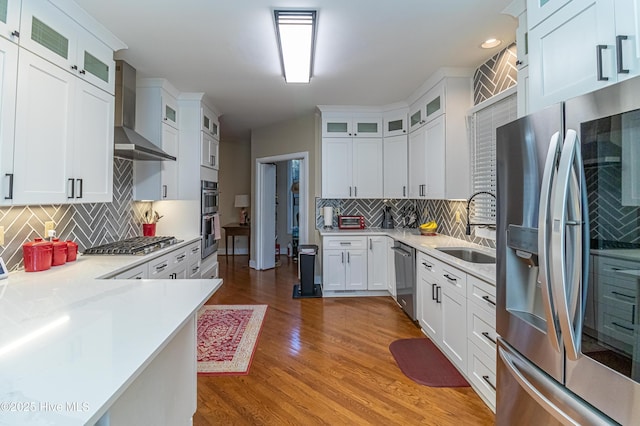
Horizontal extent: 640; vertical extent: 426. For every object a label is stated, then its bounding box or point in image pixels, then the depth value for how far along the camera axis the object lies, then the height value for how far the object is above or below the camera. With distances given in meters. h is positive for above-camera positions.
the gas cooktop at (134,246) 2.49 -0.22
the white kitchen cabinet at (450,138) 3.29 +0.93
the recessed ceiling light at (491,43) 2.66 +1.60
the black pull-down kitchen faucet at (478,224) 2.78 -0.02
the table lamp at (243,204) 7.21 +0.41
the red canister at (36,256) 1.91 -0.22
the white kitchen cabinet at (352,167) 4.57 +0.82
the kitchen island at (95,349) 0.69 -0.38
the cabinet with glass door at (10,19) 1.59 +1.08
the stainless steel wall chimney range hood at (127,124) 2.67 +0.94
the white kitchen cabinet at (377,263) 4.23 -0.57
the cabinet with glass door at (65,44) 1.77 +1.19
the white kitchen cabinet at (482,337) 1.87 -0.75
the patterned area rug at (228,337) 2.49 -1.13
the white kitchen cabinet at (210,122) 4.18 +1.45
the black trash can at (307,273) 4.36 -0.74
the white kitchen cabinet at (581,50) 1.08 +0.71
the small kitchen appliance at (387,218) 4.74 +0.05
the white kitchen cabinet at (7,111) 1.60 +0.59
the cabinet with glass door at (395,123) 4.40 +1.46
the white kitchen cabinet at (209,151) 4.11 +1.01
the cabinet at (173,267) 2.31 -0.41
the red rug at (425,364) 2.27 -1.16
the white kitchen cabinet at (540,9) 1.39 +1.03
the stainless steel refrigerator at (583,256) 0.89 -0.11
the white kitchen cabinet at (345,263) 4.25 -0.57
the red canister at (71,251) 2.20 -0.22
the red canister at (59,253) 2.07 -0.22
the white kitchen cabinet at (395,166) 4.40 +0.83
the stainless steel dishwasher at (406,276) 3.29 -0.62
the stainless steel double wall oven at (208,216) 4.02 +0.08
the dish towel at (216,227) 4.44 -0.09
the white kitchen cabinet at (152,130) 3.42 +1.02
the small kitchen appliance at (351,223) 4.62 -0.02
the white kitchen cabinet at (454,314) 2.25 -0.72
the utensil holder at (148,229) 3.49 -0.09
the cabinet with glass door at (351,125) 4.57 +1.45
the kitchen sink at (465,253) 2.83 -0.30
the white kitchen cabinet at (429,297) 2.71 -0.71
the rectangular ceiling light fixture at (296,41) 2.27 +1.53
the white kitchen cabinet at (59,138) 1.74 +0.56
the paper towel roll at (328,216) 4.66 +0.09
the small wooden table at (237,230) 6.84 -0.19
